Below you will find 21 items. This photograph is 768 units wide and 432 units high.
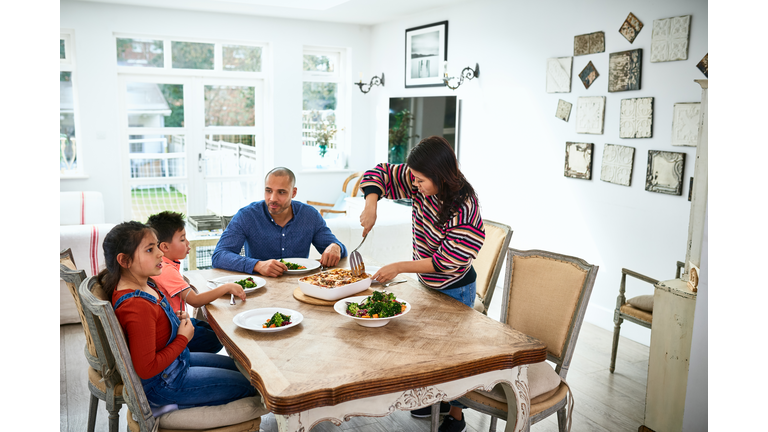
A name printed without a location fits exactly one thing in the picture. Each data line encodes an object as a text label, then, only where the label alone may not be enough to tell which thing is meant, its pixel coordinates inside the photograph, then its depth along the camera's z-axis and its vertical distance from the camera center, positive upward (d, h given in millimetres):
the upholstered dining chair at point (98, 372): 1850 -800
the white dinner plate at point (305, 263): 2570 -582
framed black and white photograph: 5891 +970
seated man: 2609 -471
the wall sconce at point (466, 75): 5379 +671
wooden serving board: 2141 -608
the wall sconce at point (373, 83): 7071 +758
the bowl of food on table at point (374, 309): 1901 -582
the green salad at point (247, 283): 2270 -581
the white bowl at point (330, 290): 2154 -576
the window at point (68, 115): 6082 +231
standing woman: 2121 -315
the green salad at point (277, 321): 1865 -603
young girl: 1721 -605
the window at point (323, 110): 7328 +412
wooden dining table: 1490 -635
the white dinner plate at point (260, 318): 1846 -610
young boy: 2102 -516
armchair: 3119 -910
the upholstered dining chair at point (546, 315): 2008 -671
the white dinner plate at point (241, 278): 2271 -601
